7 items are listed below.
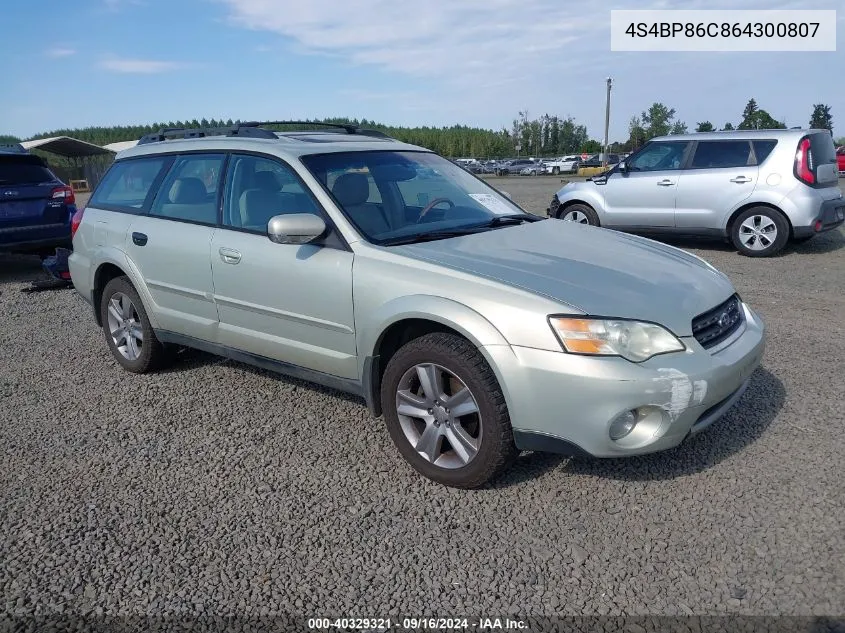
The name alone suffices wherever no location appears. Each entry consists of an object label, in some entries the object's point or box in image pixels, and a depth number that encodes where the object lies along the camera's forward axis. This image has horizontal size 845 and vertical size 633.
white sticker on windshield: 4.40
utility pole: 53.23
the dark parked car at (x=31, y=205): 8.43
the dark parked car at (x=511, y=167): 55.38
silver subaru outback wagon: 2.94
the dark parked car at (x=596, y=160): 51.14
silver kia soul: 9.10
